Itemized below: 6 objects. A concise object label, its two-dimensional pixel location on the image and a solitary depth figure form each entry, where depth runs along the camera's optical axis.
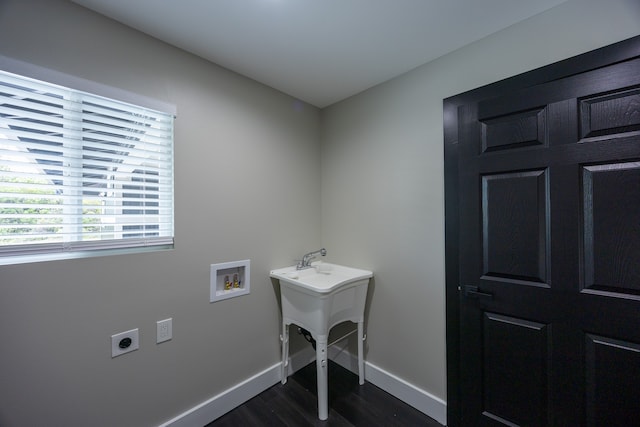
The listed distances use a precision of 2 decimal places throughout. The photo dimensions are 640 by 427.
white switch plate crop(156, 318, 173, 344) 1.45
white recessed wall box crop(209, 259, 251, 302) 1.68
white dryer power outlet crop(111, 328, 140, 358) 1.30
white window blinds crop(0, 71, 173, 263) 1.09
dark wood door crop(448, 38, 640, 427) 1.06
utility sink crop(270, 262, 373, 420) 1.65
